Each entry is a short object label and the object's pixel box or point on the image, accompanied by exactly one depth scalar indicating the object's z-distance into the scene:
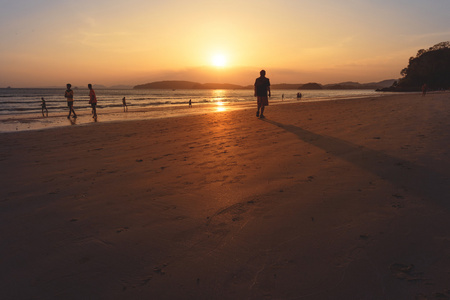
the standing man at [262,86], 12.34
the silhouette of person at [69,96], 17.89
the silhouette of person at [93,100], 17.92
